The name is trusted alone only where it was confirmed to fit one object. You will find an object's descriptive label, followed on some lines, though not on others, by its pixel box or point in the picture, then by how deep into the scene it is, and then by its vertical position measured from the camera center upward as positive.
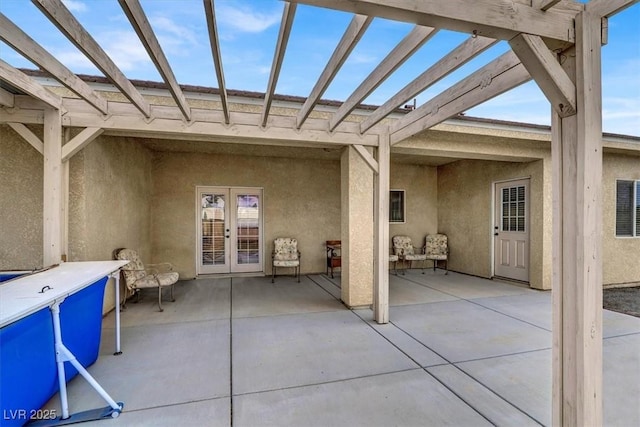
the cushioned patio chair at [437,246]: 7.84 -0.83
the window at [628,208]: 6.35 +0.15
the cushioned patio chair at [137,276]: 4.55 -0.98
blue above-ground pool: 1.81 -0.99
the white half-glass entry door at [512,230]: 6.16 -0.33
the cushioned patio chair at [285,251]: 6.88 -0.84
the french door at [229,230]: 6.83 -0.36
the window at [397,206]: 8.00 +0.23
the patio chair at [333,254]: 7.11 -0.95
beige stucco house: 3.82 +0.38
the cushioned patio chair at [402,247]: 7.59 -0.84
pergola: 1.57 +0.98
